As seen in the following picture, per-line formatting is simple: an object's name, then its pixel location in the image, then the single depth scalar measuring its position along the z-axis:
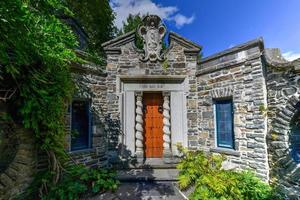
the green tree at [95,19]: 7.83
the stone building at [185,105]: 3.29
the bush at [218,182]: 2.91
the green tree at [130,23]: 10.21
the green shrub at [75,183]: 2.77
